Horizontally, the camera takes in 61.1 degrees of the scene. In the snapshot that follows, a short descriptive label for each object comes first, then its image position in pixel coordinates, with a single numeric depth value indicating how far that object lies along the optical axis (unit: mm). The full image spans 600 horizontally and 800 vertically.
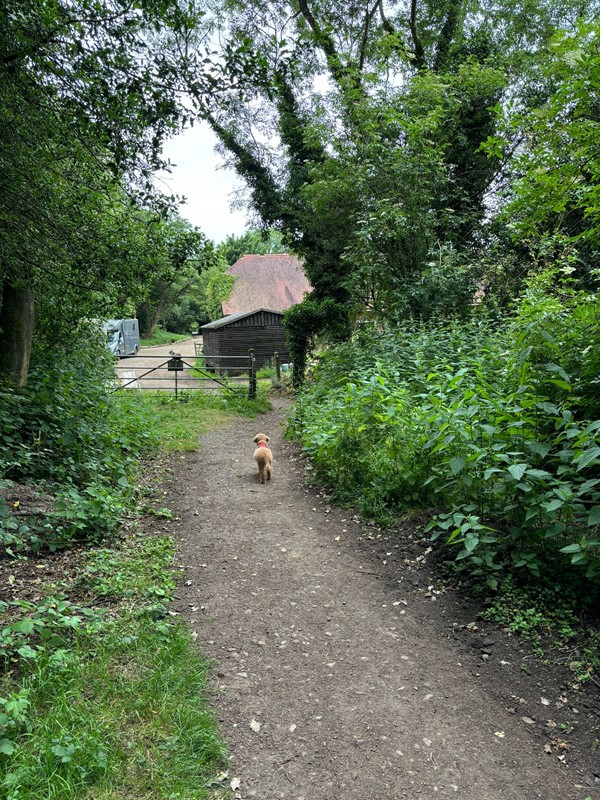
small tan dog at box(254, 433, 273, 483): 7348
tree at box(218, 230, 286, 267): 55969
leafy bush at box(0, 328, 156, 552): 4566
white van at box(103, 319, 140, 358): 30550
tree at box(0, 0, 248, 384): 3805
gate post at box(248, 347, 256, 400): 15047
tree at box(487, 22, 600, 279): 3894
